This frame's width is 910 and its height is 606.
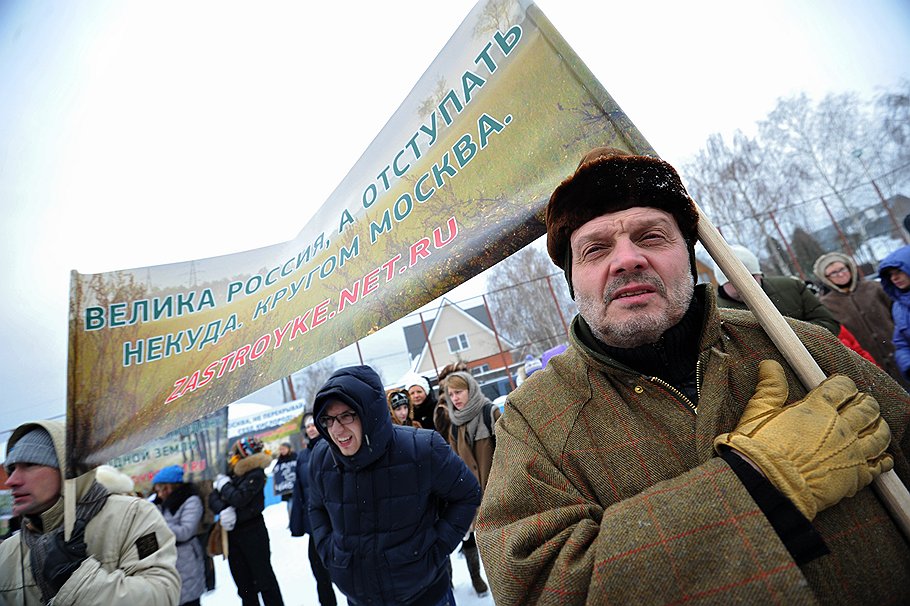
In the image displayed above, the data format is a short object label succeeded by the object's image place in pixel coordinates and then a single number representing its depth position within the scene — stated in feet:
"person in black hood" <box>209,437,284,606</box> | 13.67
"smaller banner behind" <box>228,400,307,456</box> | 57.62
